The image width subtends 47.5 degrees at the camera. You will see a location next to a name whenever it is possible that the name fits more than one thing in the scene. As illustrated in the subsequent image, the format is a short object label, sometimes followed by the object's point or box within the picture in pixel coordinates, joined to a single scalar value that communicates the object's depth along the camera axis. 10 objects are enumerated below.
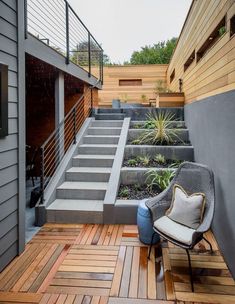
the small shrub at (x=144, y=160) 4.79
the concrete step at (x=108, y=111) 7.18
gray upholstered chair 2.51
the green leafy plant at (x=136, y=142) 5.43
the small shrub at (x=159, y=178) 4.12
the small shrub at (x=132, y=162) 4.76
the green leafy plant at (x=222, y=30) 3.22
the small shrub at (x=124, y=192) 4.09
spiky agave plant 5.30
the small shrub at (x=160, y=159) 4.83
